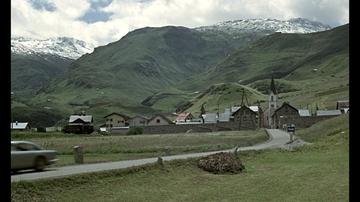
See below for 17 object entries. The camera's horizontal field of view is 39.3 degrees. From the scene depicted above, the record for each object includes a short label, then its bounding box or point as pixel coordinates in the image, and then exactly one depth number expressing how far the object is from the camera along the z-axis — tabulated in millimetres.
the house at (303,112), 133312
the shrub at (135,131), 117488
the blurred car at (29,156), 24938
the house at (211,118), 142250
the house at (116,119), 182375
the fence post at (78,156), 32116
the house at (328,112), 121875
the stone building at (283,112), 136875
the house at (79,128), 115812
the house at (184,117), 178188
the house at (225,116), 144875
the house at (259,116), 151725
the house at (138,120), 170750
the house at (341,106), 122750
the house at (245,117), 138950
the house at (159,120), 159750
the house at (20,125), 143700
